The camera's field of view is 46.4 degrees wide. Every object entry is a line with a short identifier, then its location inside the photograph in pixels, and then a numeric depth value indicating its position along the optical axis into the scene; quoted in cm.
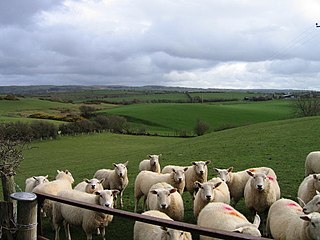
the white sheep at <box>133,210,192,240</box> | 645
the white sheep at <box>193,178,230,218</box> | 938
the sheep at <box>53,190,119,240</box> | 880
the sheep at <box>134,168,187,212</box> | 1176
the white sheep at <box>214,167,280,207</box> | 1184
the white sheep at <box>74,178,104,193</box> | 1102
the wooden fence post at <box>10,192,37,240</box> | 528
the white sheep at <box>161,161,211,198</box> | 1243
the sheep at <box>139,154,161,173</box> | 1585
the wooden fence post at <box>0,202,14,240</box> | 553
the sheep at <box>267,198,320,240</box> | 606
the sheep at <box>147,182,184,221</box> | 915
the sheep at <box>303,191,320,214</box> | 698
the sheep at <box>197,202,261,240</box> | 699
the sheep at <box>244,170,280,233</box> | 980
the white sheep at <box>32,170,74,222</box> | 1091
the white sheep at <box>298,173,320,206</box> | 946
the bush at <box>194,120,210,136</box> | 6245
